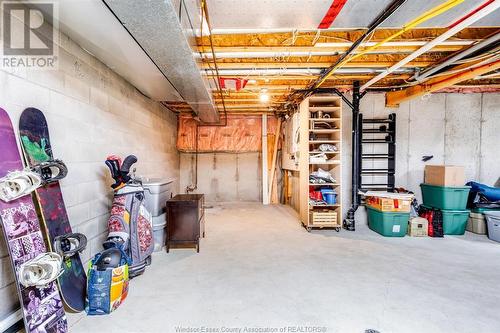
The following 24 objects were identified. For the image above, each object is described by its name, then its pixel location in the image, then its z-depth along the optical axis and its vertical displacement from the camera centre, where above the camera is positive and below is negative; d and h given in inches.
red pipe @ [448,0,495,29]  73.1 +51.6
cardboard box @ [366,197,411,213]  146.3 -27.2
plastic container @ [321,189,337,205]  159.8 -23.8
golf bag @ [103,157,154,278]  91.7 -26.7
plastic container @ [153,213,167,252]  123.3 -37.8
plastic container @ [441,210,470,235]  151.6 -38.3
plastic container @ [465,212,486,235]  154.3 -40.7
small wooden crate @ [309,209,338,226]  159.0 -38.8
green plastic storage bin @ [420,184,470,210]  149.4 -22.2
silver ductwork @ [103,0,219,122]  59.4 +39.4
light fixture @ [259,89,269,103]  174.4 +53.0
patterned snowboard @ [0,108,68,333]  54.7 -20.8
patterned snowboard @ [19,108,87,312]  65.0 -13.7
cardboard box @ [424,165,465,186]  149.7 -8.3
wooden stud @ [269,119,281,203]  258.8 +5.5
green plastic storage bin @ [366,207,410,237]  146.9 -39.2
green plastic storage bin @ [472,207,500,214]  150.7 -30.9
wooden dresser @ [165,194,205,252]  122.0 -32.6
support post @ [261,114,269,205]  258.2 -3.6
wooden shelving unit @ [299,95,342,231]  159.2 +9.1
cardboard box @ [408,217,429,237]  149.9 -42.5
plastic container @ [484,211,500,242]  142.1 -38.2
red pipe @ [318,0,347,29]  75.4 +52.4
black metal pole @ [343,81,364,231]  159.9 +1.5
